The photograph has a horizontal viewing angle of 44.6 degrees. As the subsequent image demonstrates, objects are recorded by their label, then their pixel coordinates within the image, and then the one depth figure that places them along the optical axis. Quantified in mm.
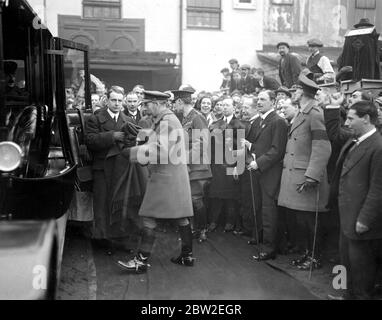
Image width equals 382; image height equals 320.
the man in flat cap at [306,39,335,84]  7551
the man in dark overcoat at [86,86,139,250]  5273
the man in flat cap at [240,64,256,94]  9422
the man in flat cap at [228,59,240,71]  9867
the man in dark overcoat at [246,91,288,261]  5141
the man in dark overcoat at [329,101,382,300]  3506
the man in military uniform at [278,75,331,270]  4613
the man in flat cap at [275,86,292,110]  6068
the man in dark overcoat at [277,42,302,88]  8523
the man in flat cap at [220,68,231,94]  10180
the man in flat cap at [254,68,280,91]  7518
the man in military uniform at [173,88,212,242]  5840
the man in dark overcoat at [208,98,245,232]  6066
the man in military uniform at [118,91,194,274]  4566
